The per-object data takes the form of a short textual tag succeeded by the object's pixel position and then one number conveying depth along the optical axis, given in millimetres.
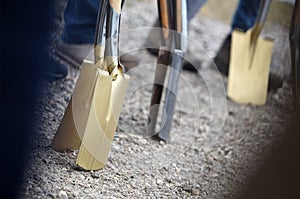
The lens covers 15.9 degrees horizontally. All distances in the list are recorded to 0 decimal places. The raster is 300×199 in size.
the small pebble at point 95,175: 2574
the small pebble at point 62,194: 2543
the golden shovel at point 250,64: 3751
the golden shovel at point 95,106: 2576
